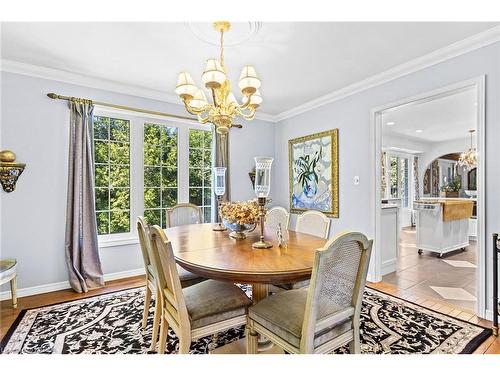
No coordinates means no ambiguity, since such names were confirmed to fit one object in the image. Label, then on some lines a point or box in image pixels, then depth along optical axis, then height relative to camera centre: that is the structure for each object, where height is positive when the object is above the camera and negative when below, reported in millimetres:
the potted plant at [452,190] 7711 -188
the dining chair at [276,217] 2816 -358
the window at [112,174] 3338 +168
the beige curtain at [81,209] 2967 -252
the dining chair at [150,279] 1846 -753
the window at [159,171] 3646 +219
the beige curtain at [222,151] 4004 +531
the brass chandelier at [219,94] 1890 +737
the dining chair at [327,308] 1229 -657
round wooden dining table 1388 -443
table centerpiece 2000 -229
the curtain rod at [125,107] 2919 +1006
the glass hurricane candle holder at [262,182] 1898 +25
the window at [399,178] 7516 +176
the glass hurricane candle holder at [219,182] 2719 +41
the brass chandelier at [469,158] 6066 +603
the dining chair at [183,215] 3162 -359
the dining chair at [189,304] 1420 -700
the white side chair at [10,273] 2332 -775
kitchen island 4344 -697
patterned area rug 1894 -1168
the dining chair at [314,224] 2378 -376
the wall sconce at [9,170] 2627 +182
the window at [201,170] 4008 +248
